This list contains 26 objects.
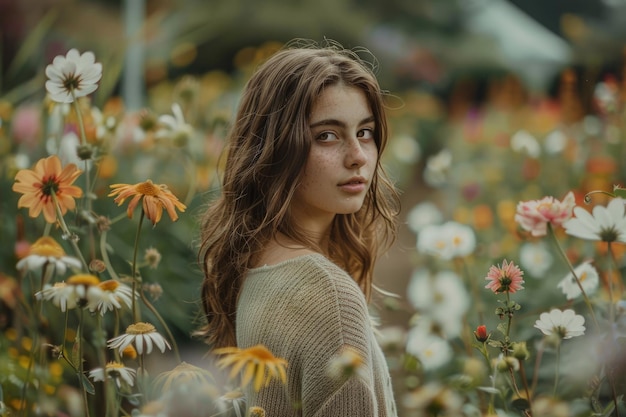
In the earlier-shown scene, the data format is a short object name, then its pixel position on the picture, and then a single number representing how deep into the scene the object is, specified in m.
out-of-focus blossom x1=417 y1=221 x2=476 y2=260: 3.56
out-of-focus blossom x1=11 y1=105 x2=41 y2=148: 4.08
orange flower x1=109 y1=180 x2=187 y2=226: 2.70
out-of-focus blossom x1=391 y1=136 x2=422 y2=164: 6.32
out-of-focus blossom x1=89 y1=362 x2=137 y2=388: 2.65
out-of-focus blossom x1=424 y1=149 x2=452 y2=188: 4.08
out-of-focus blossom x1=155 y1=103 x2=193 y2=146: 3.36
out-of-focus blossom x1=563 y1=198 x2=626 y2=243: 2.55
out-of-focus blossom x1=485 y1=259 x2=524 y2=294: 2.67
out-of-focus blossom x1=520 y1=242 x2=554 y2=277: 3.96
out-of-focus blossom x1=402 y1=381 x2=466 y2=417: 2.38
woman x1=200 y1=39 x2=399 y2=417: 2.70
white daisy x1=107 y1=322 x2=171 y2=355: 2.66
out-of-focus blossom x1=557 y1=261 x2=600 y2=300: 2.91
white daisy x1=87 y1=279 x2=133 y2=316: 2.53
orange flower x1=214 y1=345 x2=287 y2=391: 2.41
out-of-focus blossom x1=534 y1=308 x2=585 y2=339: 2.65
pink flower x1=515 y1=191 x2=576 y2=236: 2.70
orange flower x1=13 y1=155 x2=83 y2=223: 2.67
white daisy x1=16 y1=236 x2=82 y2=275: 2.50
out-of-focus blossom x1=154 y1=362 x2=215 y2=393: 2.63
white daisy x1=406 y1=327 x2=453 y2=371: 3.41
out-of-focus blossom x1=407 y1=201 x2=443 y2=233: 4.44
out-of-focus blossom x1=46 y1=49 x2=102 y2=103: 2.77
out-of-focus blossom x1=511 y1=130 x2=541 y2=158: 4.75
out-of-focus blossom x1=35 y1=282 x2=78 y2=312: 2.47
